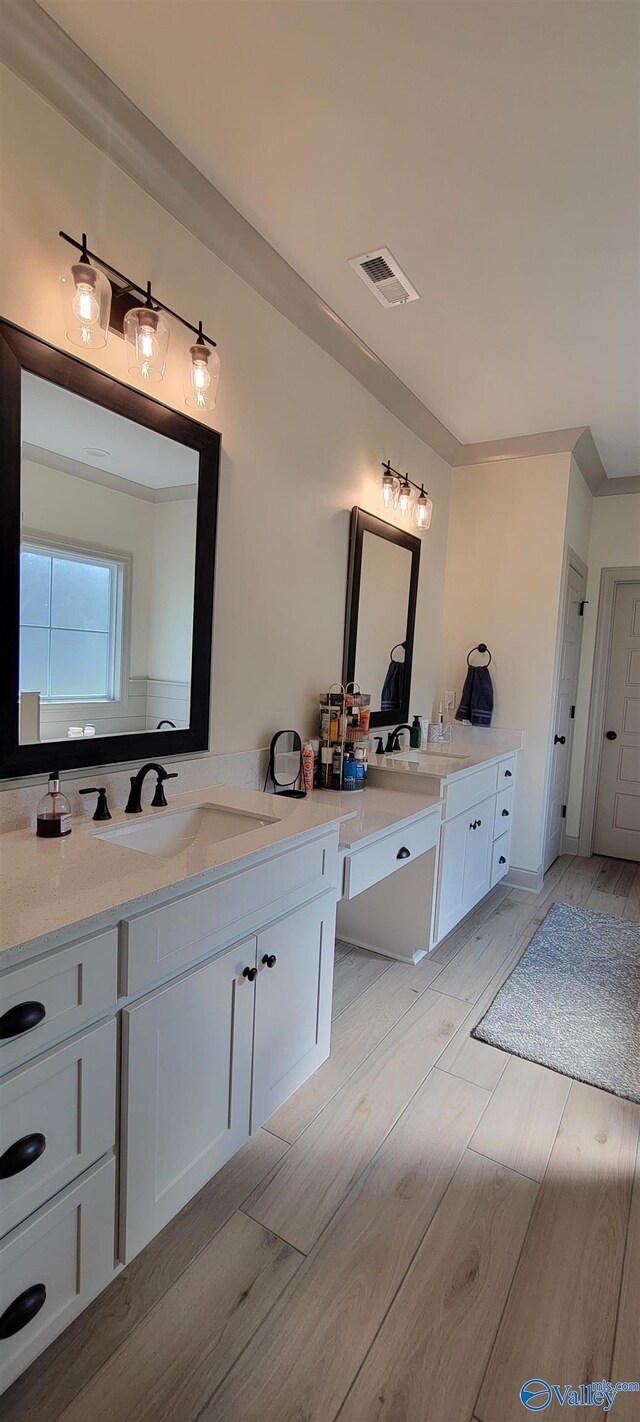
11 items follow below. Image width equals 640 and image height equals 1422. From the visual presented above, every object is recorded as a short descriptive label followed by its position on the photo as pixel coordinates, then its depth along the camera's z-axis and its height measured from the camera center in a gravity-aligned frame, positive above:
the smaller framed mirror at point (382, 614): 2.73 +0.29
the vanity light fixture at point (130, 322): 1.39 +0.84
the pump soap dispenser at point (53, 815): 1.37 -0.37
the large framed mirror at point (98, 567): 1.38 +0.24
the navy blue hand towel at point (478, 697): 3.57 -0.13
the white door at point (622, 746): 4.11 -0.44
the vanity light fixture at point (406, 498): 2.88 +0.88
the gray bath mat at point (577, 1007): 2.04 -1.27
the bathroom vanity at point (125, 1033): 0.96 -0.72
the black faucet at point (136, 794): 1.61 -0.36
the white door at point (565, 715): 3.73 -0.22
